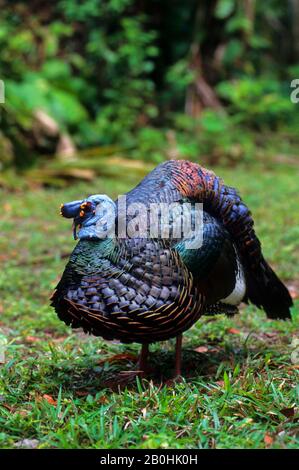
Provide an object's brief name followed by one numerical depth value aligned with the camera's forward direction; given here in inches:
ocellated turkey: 121.6
